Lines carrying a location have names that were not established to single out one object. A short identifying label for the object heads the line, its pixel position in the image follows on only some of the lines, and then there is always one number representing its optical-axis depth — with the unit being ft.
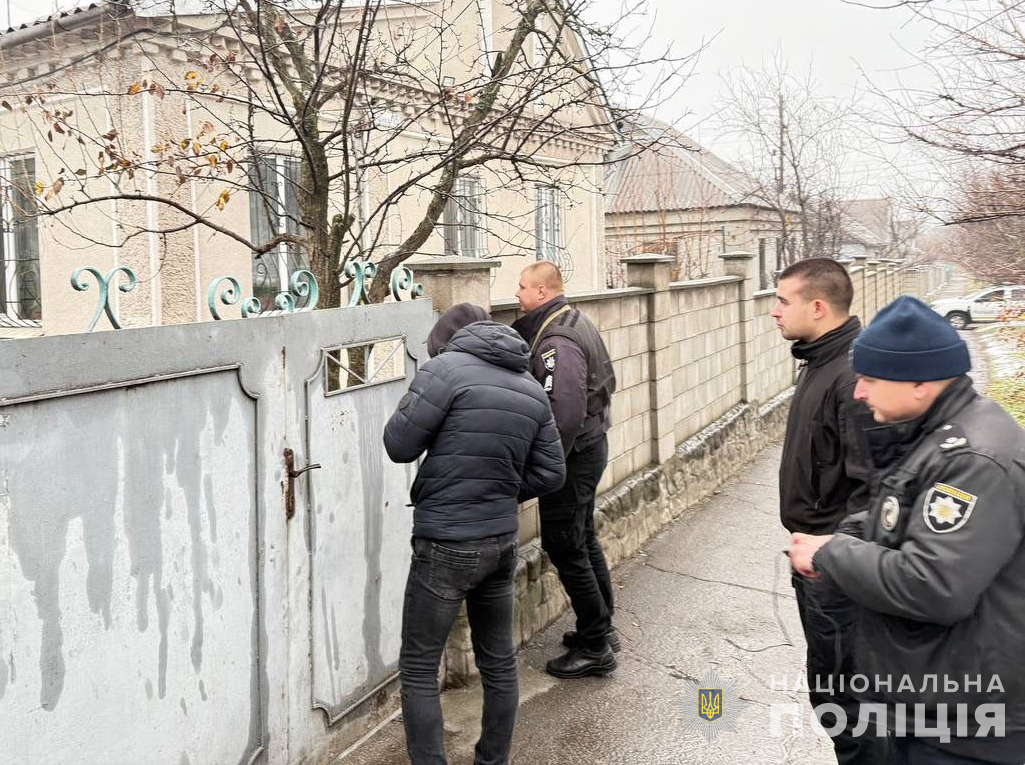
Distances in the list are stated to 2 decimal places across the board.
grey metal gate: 8.32
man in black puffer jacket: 11.28
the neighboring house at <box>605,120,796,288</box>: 76.13
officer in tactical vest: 15.40
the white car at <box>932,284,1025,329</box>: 115.14
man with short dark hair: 10.57
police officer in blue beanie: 7.01
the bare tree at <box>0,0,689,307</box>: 15.02
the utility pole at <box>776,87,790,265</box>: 63.89
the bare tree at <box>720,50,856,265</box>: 65.09
